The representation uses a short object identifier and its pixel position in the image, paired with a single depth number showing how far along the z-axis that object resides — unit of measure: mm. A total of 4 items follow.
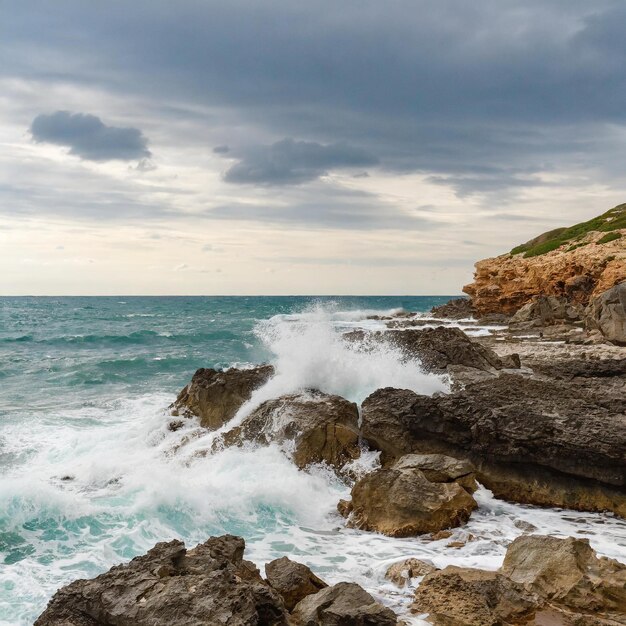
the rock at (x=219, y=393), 14383
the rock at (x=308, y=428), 11250
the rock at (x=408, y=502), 8359
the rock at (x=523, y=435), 9336
